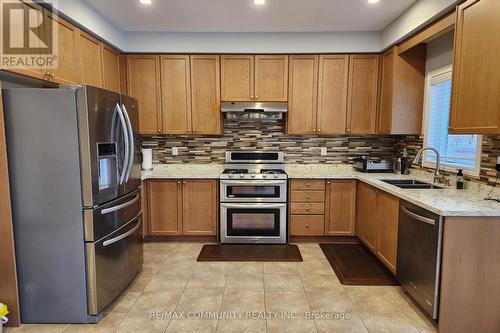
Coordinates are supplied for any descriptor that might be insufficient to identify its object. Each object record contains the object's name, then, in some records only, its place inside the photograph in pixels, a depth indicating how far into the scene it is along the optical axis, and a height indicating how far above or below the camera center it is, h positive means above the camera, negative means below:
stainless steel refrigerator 1.92 -0.41
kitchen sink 2.76 -0.44
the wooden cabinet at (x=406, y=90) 3.25 +0.60
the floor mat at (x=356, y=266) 2.66 -1.32
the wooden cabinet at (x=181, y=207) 3.52 -0.84
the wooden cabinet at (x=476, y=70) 1.90 +0.52
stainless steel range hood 3.56 +0.40
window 2.59 +0.04
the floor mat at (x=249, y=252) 3.15 -1.31
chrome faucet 2.68 -0.35
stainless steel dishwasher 1.94 -0.86
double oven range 3.46 -0.83
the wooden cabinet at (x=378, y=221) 2.62 -0.85
